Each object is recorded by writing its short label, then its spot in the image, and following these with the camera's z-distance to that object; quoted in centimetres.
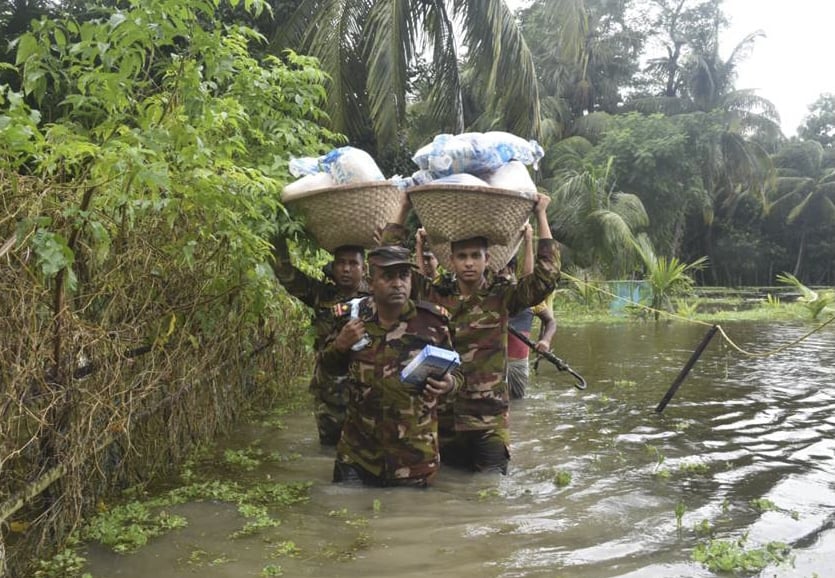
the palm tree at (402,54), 1099
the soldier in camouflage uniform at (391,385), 411
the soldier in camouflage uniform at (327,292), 488
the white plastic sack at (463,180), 409
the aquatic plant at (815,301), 1681
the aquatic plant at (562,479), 467
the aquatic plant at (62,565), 310
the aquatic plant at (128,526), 345
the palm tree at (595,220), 1967
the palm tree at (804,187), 3641
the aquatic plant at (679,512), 385
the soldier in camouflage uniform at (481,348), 447
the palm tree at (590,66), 2759
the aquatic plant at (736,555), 327
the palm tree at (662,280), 1789
